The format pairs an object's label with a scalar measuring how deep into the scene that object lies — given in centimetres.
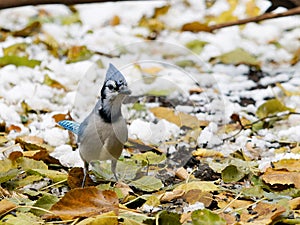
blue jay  663
